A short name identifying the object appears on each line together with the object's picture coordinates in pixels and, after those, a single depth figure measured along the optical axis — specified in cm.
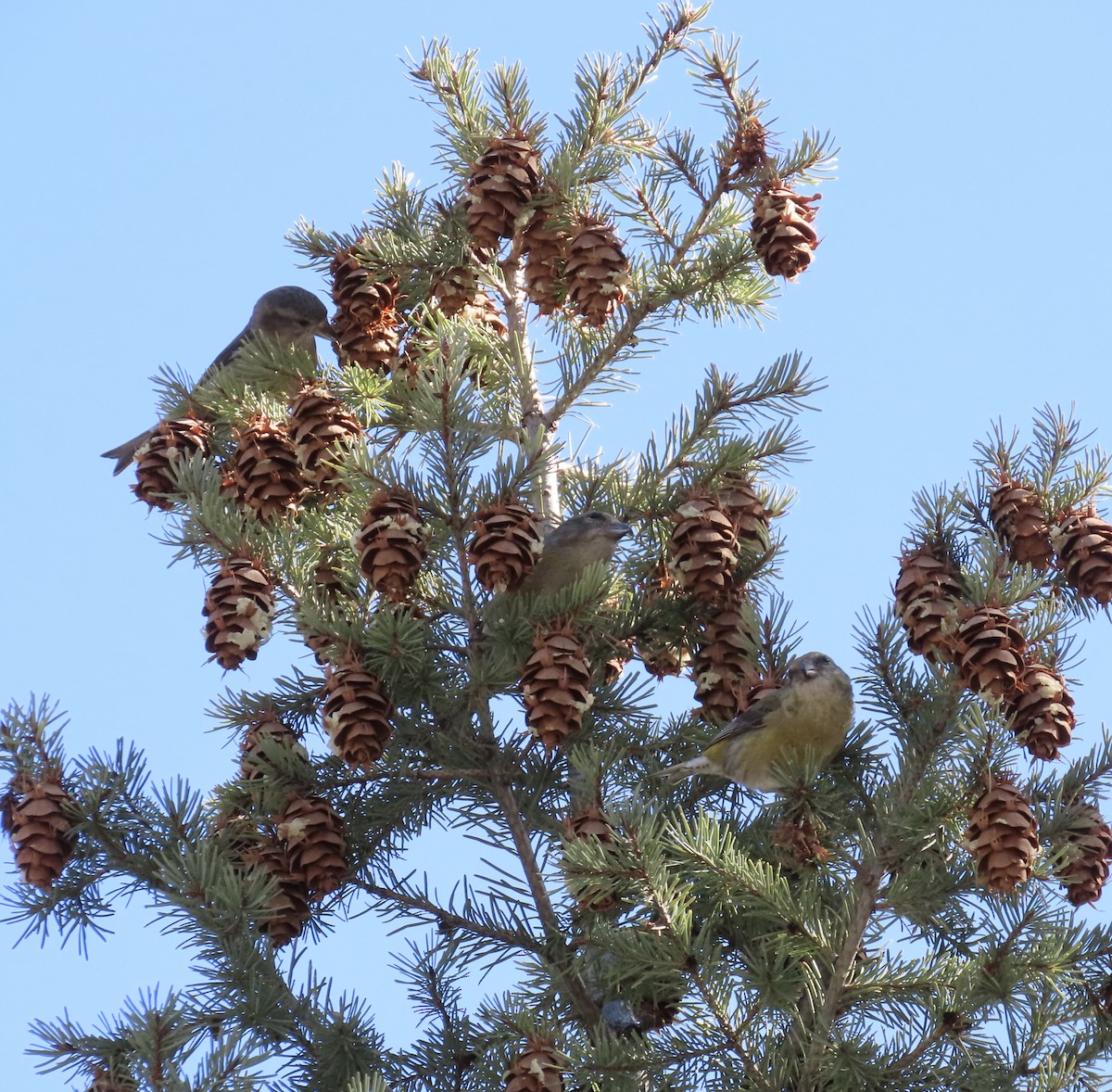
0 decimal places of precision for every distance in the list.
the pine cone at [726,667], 875
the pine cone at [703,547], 844
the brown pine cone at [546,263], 953
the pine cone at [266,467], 862
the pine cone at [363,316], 980
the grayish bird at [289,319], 1118
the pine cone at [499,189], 920
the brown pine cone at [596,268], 909
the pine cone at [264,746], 820
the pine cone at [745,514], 900
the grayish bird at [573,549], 885
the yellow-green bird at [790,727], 834
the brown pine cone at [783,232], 910
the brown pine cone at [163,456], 914
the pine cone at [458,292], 1012
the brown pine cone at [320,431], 845
